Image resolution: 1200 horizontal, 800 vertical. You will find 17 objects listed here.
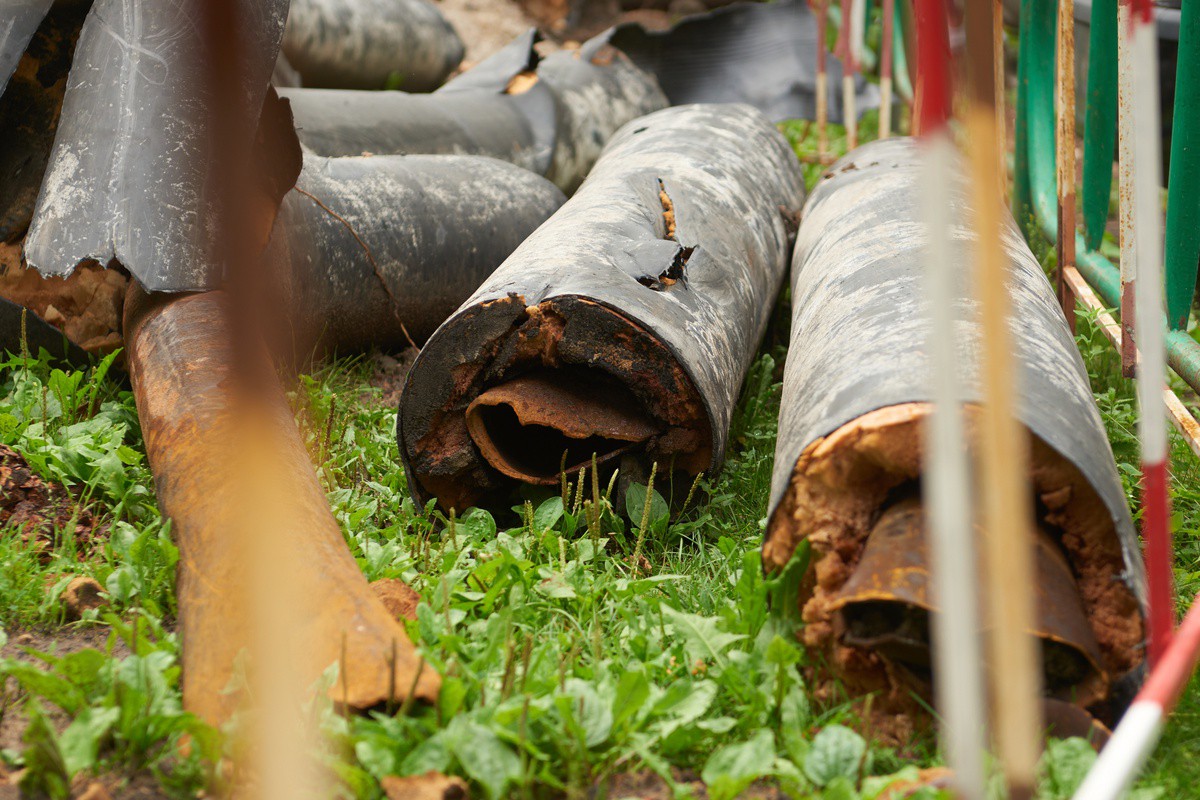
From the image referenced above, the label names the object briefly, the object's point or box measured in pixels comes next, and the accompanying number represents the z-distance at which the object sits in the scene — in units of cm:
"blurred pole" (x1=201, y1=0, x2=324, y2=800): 128
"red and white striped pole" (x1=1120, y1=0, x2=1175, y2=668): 273
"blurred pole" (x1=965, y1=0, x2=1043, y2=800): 185
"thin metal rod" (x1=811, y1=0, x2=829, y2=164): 1084
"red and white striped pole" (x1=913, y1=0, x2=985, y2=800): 178
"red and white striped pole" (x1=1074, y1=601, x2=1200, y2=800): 225
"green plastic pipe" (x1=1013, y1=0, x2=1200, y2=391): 754
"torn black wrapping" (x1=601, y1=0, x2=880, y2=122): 1097
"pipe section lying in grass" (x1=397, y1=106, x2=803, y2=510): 448
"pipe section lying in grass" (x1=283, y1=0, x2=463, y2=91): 1098
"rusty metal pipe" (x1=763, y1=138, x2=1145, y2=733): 314
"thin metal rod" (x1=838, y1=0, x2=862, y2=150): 1061
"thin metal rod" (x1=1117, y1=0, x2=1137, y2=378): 466
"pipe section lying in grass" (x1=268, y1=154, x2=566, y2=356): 612
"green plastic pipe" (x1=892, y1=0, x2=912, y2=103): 1240
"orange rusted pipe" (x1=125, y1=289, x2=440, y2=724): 315
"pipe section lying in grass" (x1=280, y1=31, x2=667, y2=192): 801
